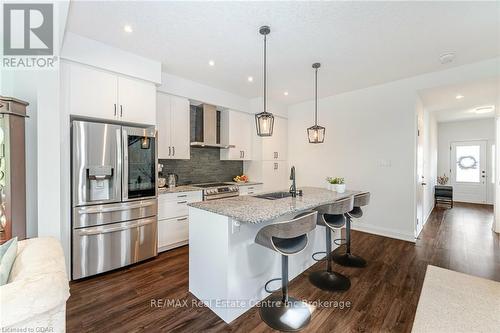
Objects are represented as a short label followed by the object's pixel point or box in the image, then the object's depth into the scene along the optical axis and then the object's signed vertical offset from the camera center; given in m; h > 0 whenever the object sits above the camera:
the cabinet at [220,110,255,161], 4.62 +0.63
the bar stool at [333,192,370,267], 2.94 -1.07
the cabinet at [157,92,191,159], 3.58 +0.62
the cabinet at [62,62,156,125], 2.55 +0.86
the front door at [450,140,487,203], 7.05 -0.22
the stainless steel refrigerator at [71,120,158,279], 2.53 -0.40
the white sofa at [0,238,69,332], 1.01 -0.64
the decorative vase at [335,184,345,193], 3.16 -0.35
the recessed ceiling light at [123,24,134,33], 2.35 +1.45
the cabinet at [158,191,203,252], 3.29 -0.84
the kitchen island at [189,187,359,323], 1.92 -0.84
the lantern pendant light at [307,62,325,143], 3.18 +0.44
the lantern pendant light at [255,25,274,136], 2.56 +0.47
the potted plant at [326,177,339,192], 3.25 -0.29
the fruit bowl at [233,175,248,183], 4.93 -0.34
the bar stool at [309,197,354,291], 2.39 -0.84
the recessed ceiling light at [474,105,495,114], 5.14 +1.33
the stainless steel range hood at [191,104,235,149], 4.23 +0.73
